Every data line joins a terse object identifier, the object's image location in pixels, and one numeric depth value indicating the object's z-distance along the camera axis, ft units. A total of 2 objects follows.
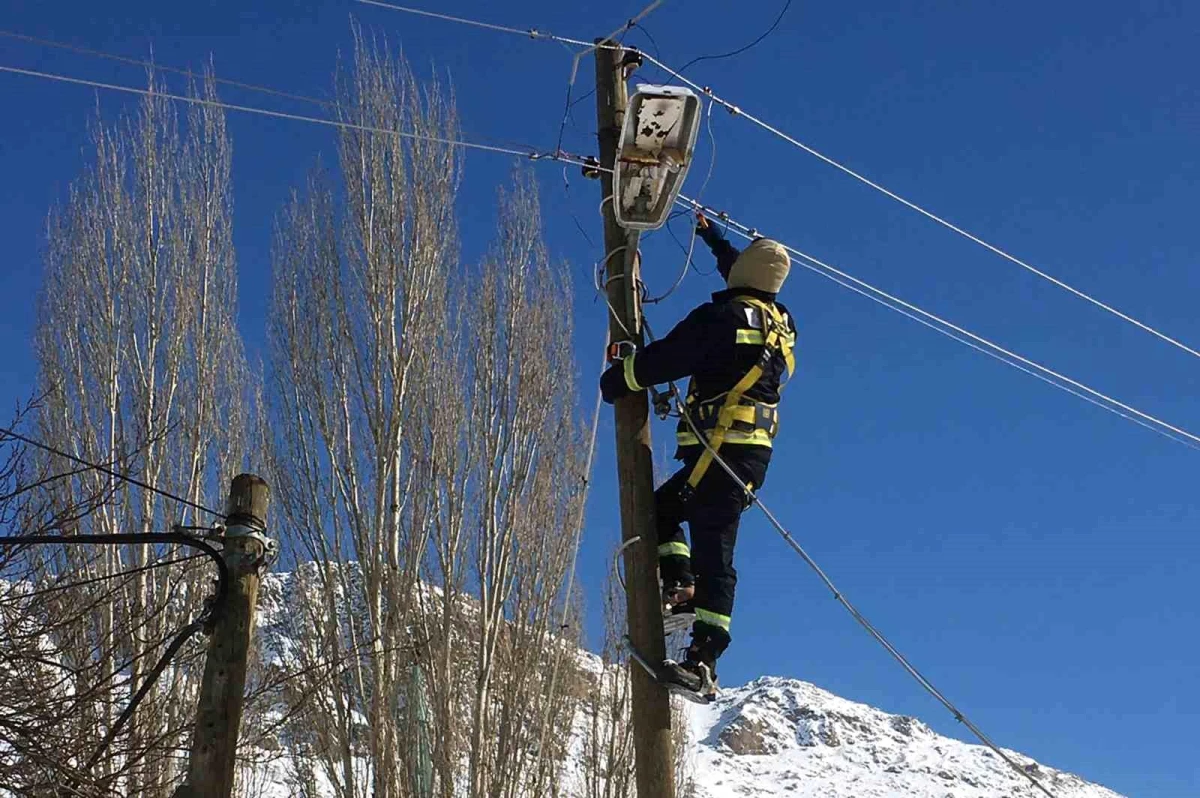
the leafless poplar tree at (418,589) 37.65
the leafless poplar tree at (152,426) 39.29
